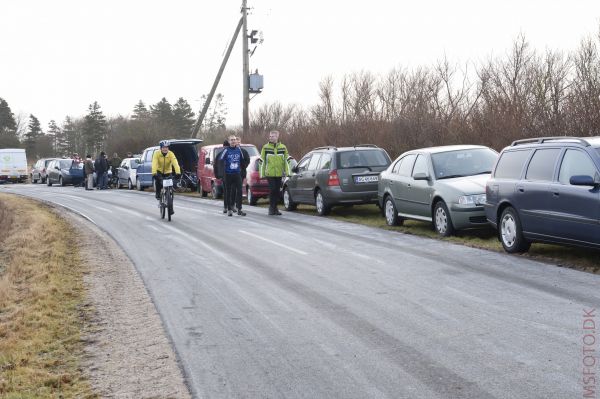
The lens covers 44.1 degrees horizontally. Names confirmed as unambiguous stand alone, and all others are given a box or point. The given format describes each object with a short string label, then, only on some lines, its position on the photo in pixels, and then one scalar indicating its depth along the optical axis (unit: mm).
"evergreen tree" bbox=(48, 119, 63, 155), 117312
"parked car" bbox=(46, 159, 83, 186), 47250
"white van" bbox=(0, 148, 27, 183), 54531
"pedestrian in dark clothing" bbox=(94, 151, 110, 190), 40125
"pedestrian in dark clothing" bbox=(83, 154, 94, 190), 39428
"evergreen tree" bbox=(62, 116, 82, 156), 115500
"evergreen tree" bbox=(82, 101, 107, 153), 99375
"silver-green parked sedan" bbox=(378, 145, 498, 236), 12984
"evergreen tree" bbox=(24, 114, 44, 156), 110581
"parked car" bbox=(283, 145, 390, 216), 18328
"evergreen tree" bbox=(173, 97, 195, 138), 92312
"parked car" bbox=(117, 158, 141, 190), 38844
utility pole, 33344
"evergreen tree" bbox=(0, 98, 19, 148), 104925
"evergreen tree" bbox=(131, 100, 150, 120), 101612
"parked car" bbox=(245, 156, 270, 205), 24016
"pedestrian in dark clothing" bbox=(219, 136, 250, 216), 19172
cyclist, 18828
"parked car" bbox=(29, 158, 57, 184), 55000
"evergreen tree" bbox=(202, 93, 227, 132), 88462
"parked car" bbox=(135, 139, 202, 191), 32312
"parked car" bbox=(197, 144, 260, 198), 27234
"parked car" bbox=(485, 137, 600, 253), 9516
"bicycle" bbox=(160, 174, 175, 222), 18500
